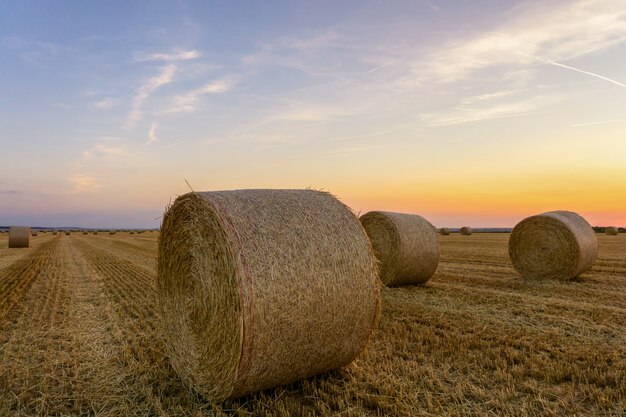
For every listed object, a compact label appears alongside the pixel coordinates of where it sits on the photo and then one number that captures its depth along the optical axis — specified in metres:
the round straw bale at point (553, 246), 12.19
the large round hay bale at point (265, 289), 4.38
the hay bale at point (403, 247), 11.16
